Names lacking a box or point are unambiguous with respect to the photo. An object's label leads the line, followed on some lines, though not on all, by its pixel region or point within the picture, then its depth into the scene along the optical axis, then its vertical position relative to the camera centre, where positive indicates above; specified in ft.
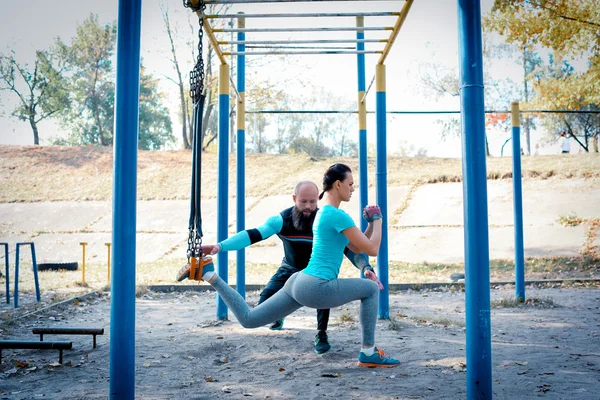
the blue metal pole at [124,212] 7.56 +0.21
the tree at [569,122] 70.76 +14.40
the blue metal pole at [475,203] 7.43 +0.25
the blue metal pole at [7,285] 18.69 -2.03
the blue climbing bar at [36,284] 17.90 -1.99
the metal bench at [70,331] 11.95 -2.36
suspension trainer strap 9.08 +1.35
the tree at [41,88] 70.69 +19.53
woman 9.48 -0.97
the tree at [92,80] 74.84 +21.63
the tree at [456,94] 63.72 +16.79
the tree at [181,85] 61.41 +17.36
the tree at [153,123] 83.85 +16.99
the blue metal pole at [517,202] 17.85 +0.62
